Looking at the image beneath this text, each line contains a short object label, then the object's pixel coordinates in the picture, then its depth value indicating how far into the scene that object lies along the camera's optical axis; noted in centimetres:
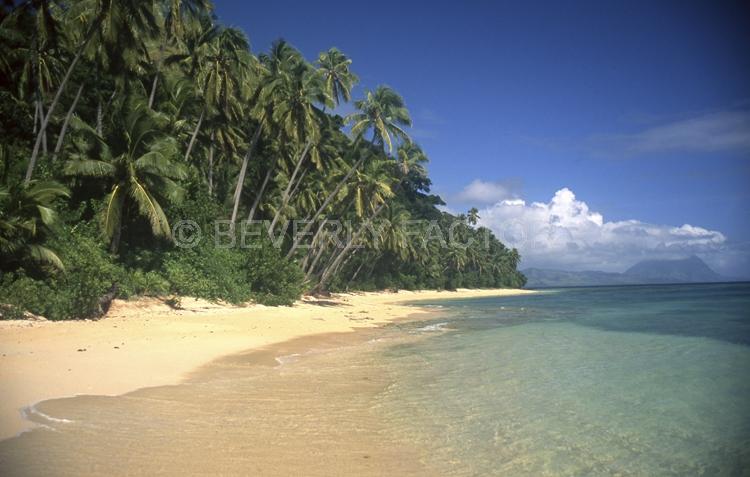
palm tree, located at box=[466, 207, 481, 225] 9412
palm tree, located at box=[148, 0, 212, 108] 2225
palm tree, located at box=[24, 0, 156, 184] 1644
